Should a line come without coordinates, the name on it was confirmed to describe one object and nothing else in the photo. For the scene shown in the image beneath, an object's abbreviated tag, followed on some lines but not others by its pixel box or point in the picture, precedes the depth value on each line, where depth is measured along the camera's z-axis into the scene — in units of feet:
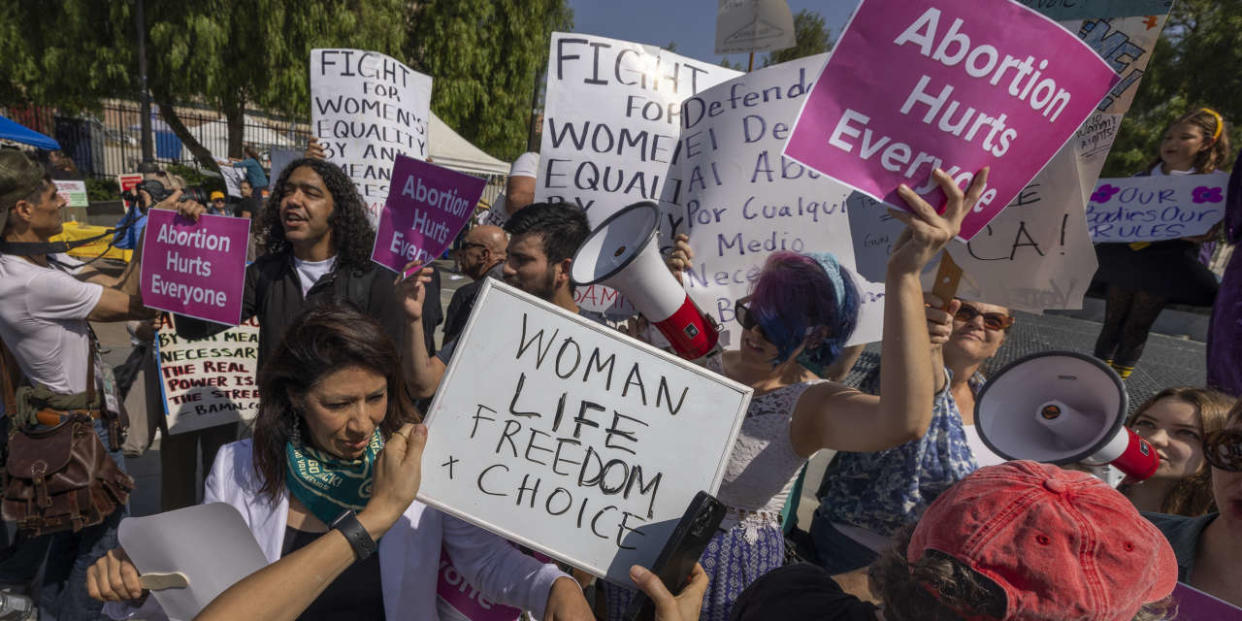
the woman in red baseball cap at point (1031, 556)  2.94
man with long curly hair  8.68
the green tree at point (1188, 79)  42.55
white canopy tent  41.09
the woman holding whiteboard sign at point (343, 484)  5.19
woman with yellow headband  11.02
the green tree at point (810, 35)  80.28
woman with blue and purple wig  5.29
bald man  11.62
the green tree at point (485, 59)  63.77
